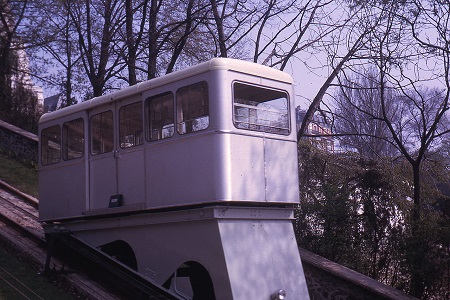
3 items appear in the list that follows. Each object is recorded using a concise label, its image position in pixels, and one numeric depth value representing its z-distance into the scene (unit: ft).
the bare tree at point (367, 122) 54.85
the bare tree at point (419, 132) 40.06
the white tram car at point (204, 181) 31.09
